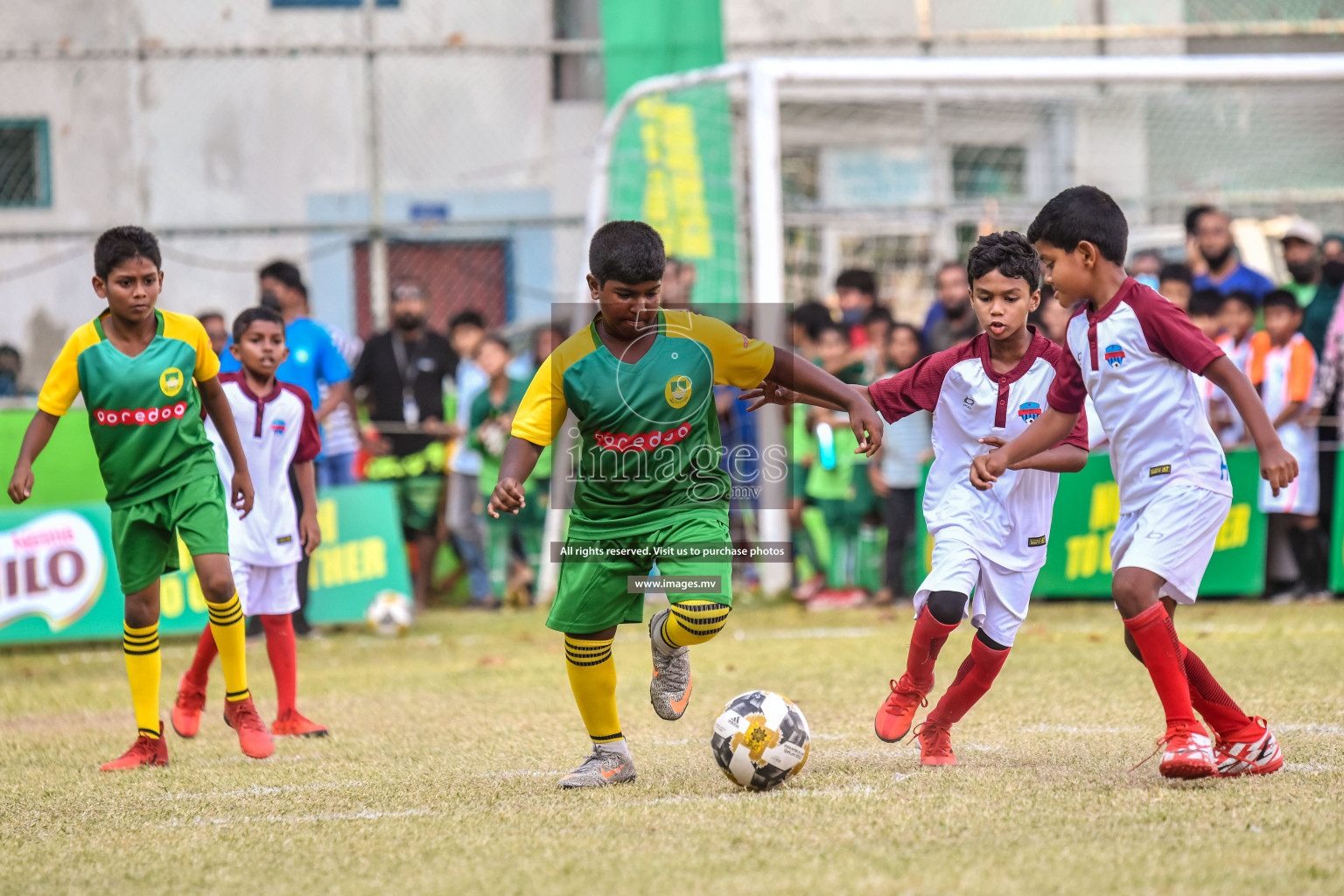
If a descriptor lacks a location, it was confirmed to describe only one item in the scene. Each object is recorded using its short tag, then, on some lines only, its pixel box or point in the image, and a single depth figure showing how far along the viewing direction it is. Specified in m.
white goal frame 21.98
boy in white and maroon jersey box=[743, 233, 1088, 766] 10.18
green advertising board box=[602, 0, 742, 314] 23.34
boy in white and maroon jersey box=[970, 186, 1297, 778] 9.13
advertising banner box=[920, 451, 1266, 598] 21.05
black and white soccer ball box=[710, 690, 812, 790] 9.23
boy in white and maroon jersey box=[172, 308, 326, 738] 13.53
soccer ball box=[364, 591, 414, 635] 20.23
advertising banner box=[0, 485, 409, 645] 19.69
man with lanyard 23.41
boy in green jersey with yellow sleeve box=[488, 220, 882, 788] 9.53
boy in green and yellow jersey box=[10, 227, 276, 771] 11.47
